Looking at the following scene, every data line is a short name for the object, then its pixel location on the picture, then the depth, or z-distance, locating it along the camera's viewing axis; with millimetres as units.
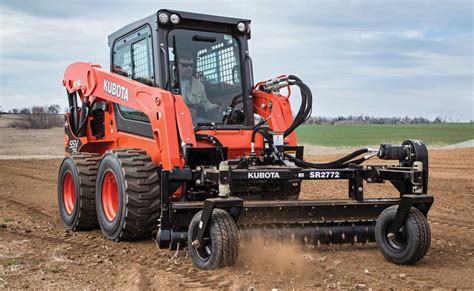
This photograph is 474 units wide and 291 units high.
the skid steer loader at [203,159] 6461
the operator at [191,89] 8148
